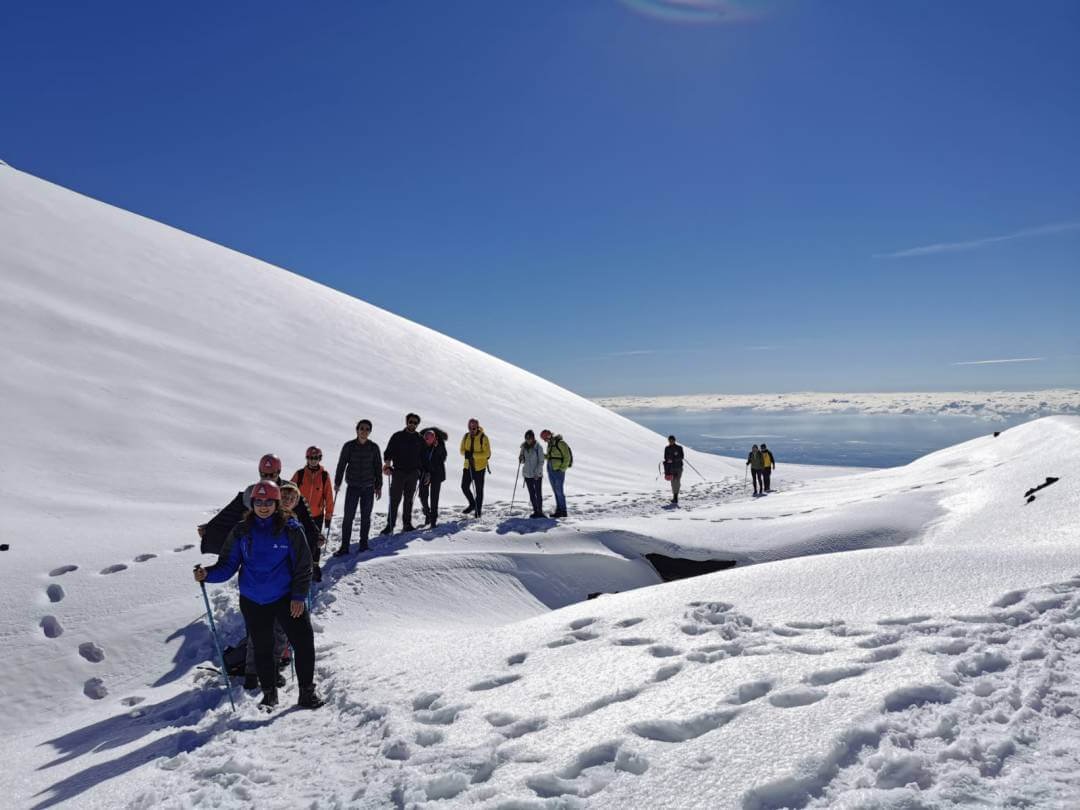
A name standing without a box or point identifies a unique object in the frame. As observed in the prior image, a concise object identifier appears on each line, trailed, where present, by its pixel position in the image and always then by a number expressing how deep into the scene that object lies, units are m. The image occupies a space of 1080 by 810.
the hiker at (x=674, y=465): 18.69
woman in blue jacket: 5.25
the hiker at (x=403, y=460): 11.05
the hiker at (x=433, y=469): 11.73
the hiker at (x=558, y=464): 13.90
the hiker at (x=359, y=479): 9.95
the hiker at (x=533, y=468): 13.29
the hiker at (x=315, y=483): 8.85
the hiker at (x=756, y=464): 23.39
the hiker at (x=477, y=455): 12.75
